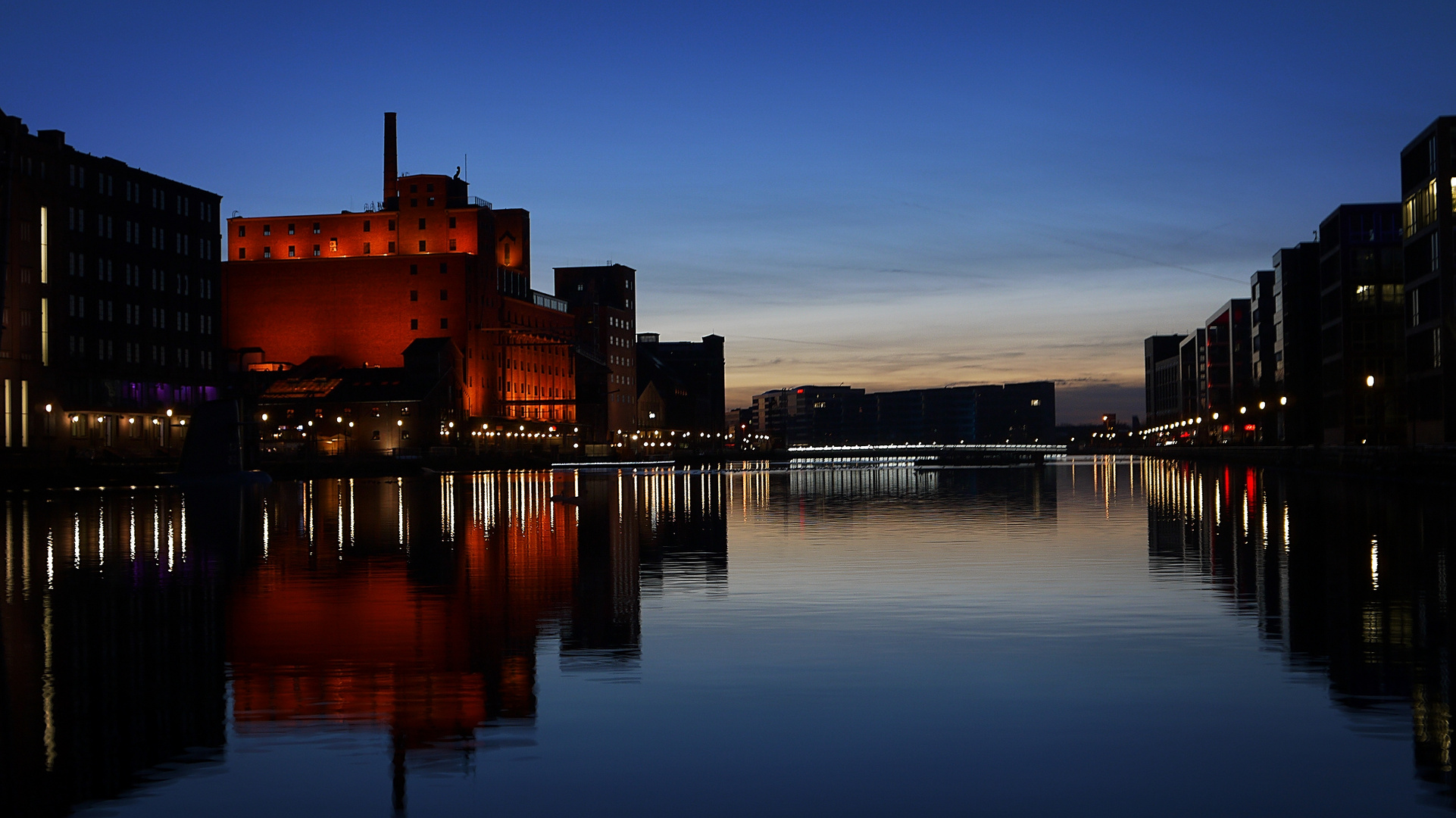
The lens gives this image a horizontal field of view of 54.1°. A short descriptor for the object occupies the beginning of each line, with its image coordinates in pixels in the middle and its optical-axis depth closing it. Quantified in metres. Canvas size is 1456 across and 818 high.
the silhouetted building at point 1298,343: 151.25
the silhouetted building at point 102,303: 108.88
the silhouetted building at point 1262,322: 184.62
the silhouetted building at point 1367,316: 120.75
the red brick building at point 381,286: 182.38
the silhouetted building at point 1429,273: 88.94
